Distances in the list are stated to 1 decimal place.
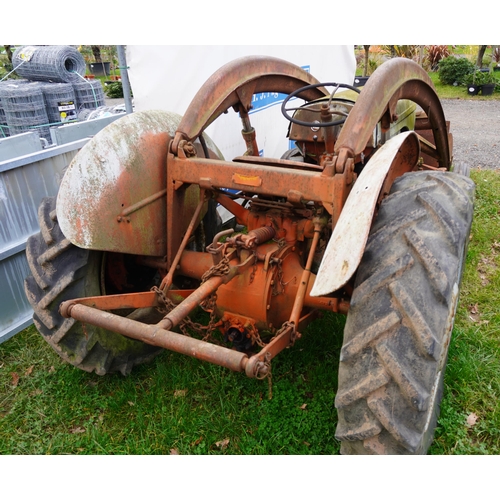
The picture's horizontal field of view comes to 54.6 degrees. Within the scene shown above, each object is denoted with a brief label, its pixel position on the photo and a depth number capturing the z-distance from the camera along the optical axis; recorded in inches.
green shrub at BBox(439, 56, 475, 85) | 698.2
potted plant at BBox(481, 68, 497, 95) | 628.3
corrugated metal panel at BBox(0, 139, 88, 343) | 151.3
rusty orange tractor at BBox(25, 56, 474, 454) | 75.7
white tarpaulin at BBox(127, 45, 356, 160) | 174.4
